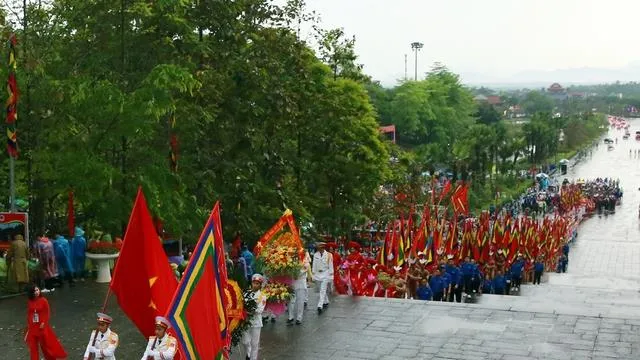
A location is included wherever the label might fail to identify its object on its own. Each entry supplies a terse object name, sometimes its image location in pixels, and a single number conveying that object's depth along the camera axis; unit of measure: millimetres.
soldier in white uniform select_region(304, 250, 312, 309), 18219
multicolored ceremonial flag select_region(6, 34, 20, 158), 19698
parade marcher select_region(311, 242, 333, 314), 18797
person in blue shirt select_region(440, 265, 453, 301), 22828
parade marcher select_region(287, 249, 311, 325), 17516
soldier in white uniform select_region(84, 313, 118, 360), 12031
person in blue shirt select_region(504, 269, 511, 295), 26125
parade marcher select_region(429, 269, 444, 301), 22477
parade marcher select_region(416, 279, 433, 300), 21719
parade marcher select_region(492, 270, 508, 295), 25812
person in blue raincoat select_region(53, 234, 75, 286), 20531
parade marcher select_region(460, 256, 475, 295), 24172
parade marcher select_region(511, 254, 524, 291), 27750
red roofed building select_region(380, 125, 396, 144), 80531
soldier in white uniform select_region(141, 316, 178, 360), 11383
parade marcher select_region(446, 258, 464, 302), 23516
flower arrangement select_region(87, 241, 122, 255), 21344
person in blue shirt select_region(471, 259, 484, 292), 24359
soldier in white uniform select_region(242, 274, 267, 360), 14516
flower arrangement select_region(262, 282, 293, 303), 16844
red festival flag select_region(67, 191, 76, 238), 21828
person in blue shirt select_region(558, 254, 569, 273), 37719
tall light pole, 124625
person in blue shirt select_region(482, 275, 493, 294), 26062
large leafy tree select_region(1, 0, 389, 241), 20281
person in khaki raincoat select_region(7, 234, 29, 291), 19000
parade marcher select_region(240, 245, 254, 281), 20062
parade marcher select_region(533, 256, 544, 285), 30328
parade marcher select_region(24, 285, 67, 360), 13719
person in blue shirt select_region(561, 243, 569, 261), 39056
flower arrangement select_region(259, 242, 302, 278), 17234
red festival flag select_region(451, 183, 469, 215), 34975
